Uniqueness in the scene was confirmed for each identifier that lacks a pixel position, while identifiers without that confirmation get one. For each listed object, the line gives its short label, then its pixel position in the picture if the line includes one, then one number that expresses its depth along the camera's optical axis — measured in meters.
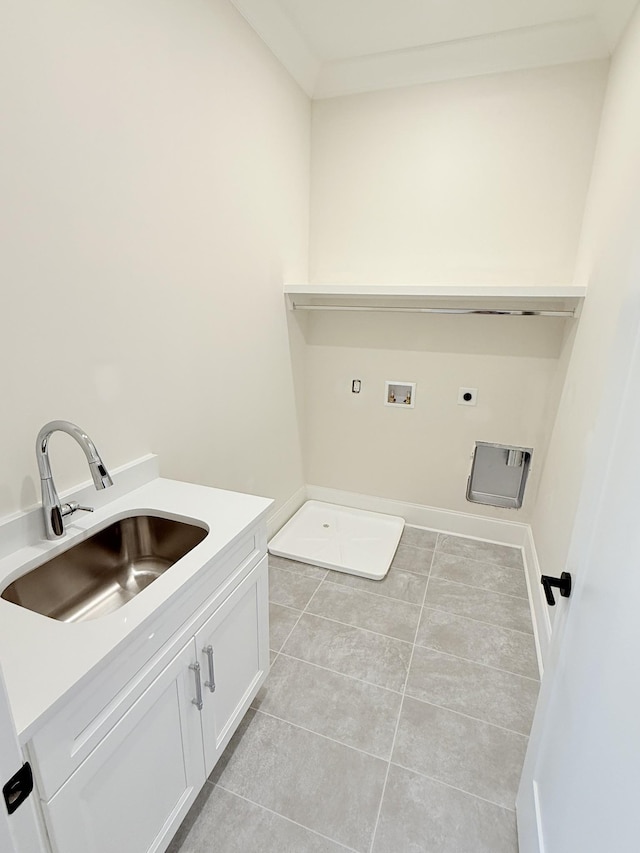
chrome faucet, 1.01
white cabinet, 0.79
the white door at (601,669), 0.56
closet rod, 2.09
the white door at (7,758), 0.45
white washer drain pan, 2.39
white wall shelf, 2.06
